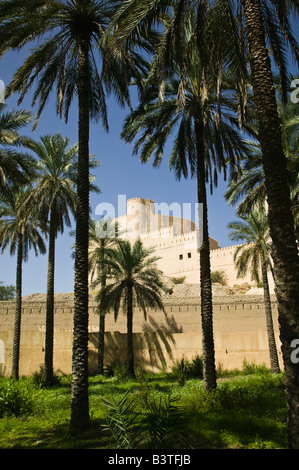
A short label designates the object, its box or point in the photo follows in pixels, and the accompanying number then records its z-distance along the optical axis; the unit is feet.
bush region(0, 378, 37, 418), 32.86
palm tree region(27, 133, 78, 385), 54.39
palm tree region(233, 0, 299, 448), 16.60
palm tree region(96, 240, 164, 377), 65.05
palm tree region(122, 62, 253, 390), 36.76
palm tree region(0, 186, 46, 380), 57.21
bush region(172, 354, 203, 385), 57.94
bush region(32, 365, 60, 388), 50.44
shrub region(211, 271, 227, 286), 158.10
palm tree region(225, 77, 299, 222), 46.50
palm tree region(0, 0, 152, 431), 27.58
